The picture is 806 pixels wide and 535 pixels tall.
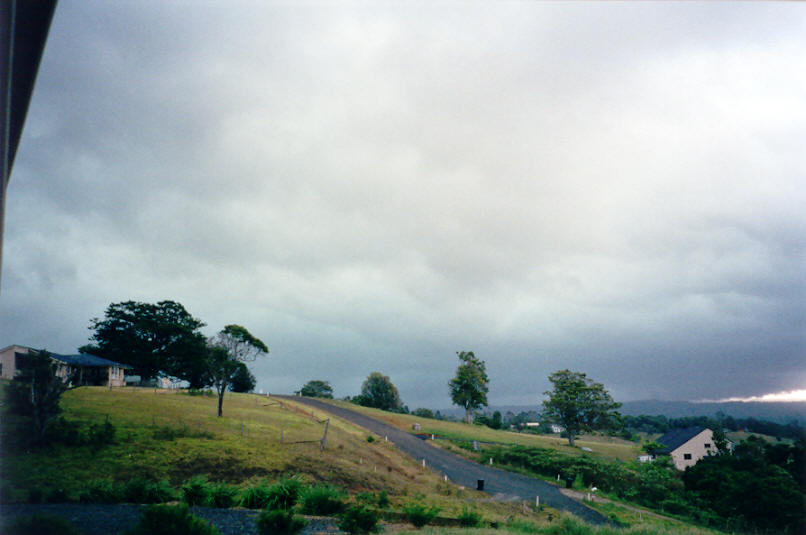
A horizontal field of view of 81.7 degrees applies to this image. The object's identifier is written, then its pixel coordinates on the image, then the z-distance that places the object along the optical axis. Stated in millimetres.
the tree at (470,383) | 58938
